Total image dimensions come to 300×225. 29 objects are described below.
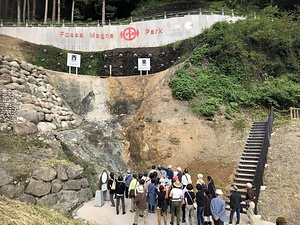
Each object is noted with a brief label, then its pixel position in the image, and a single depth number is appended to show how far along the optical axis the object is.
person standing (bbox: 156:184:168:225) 8.36
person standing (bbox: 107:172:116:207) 10.05
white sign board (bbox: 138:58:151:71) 23.48
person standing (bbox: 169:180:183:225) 8.11
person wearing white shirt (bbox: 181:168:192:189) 9.43
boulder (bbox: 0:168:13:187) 10.07
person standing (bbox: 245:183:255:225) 8.38
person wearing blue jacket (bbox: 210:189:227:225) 7.38
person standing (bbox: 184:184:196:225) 8.46
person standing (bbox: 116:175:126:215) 9.42
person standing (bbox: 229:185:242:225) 8.38
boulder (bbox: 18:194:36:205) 10.05
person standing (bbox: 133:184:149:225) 8.27
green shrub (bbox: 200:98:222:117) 16.67
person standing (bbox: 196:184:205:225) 7.87
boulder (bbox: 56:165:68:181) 11.27
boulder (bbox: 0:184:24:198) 9.90
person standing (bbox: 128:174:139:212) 9.34
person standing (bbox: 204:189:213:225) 7.81
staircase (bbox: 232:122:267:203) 11.64
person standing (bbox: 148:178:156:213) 8.86
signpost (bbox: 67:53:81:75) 23.34
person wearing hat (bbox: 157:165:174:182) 10.33
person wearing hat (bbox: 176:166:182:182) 9.79
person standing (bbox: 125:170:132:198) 10.34
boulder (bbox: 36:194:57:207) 10.24
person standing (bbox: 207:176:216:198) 8.80
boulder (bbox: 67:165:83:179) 11.63
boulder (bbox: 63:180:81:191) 11.22
